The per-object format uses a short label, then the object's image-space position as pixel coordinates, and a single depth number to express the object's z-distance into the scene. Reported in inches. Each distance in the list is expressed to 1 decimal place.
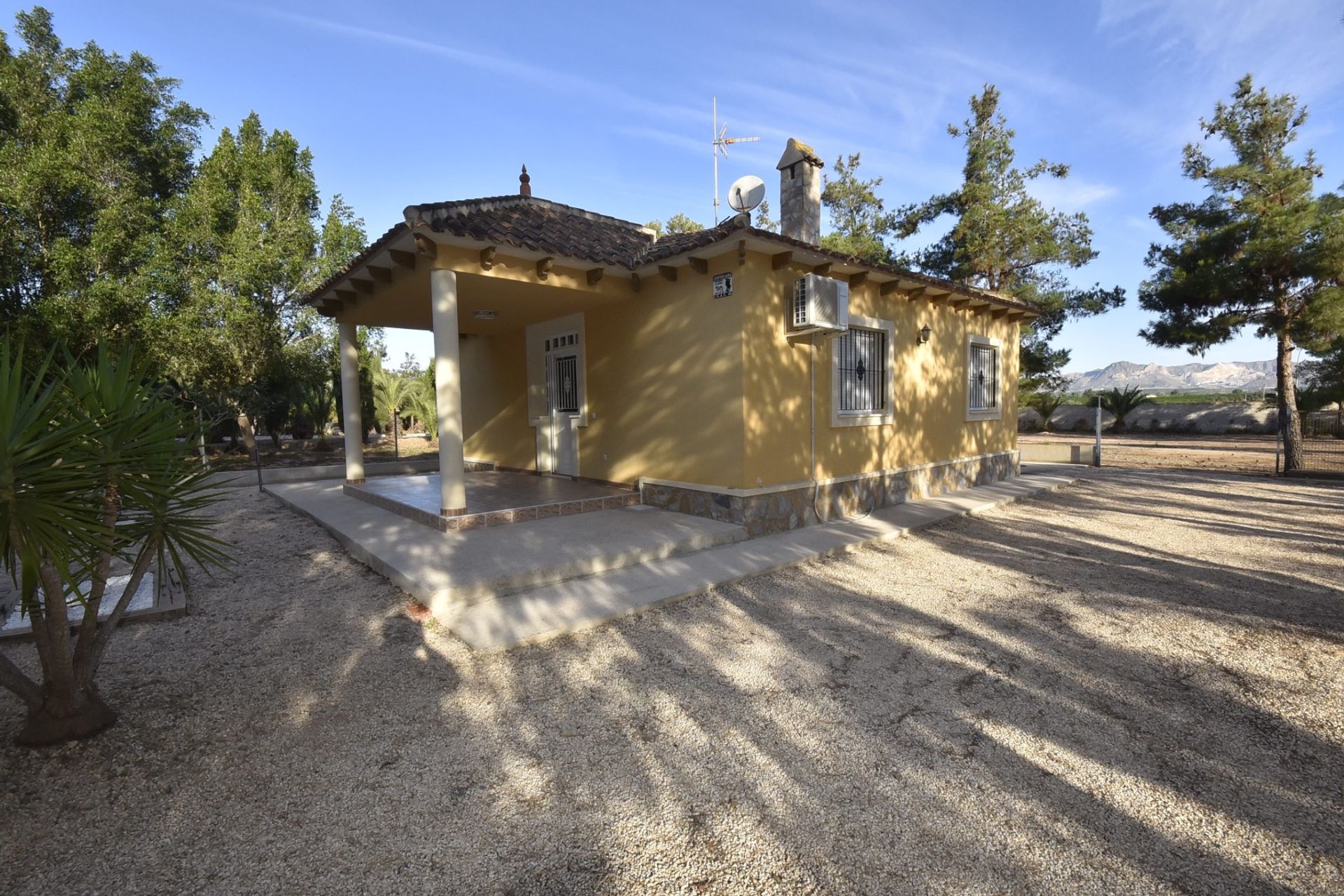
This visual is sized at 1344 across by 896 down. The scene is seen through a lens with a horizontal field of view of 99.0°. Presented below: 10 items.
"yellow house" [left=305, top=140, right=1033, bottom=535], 252.5
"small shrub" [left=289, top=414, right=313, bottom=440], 775.7
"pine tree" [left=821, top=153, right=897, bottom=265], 789.2
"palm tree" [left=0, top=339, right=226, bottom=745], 84.9
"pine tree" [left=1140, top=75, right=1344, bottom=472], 454.9
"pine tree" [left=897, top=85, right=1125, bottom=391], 657.6
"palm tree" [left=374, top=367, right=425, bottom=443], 762.8
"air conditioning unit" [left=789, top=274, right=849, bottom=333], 260.1
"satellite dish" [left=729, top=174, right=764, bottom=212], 319.6
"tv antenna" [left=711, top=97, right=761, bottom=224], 433.7
